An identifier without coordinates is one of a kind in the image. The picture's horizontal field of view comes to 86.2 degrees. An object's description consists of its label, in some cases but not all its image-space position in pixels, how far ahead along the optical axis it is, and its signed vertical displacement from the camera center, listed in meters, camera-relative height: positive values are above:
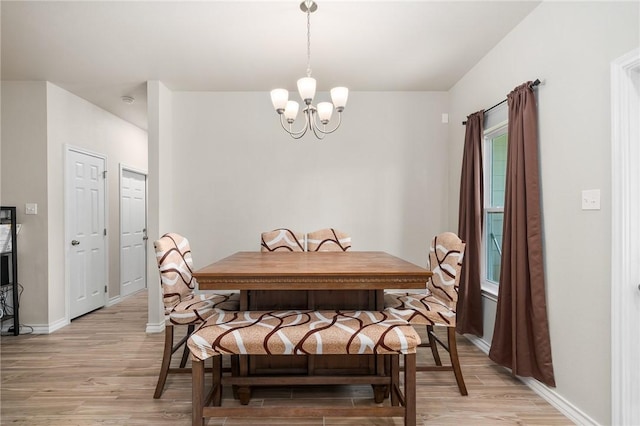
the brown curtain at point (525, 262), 2.17 -0.34
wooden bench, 1.66 -0.65
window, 3.02 +0.07
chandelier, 2.14 +0.73
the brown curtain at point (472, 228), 3.03 -0.16
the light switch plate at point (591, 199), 1.82 +0.06
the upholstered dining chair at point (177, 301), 2.21 -0.62
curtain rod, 2.21 +0.84
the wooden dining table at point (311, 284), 1.77 -0.38
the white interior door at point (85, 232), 3.82 -0.24
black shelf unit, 3.31 -0.51
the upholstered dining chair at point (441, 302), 2.19 -0.63
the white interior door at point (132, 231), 4.84 -0.30
